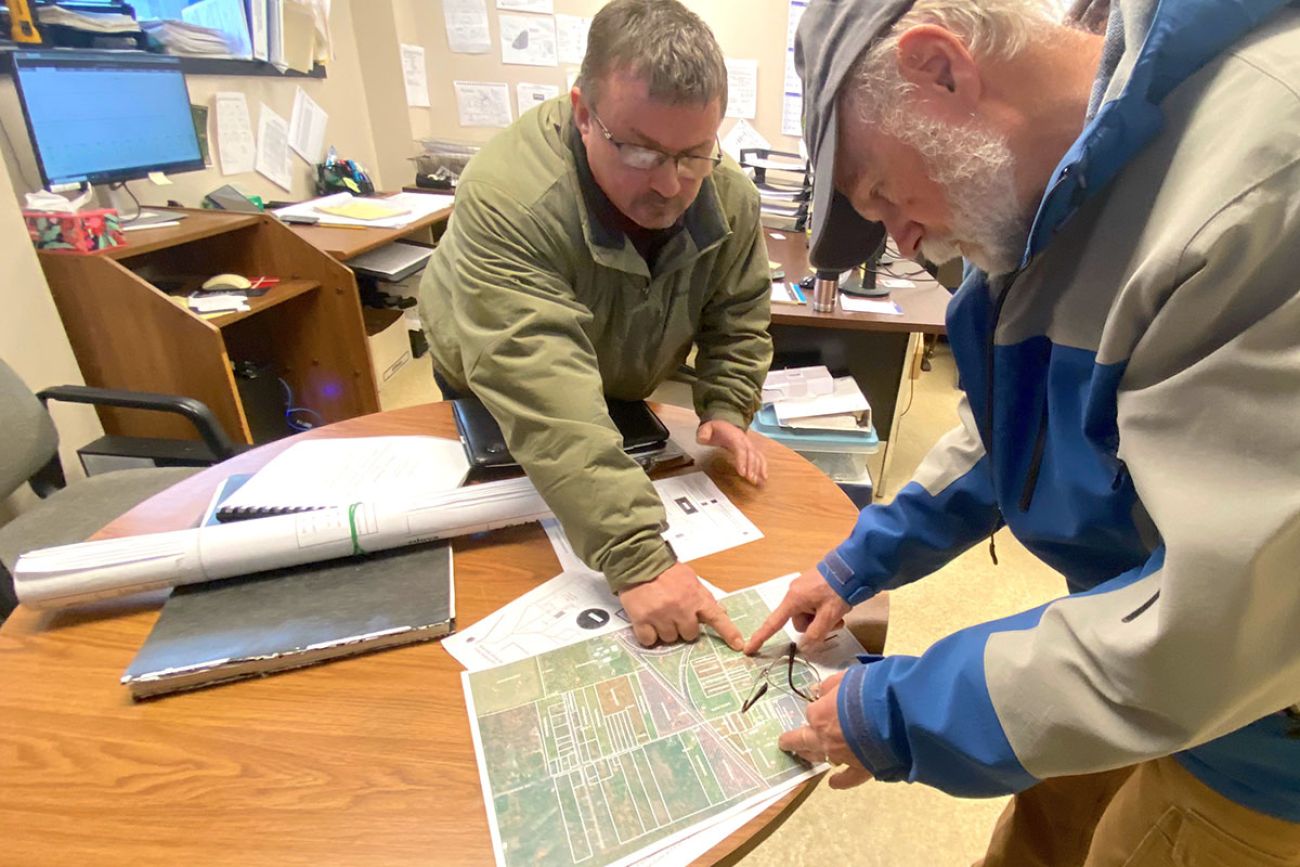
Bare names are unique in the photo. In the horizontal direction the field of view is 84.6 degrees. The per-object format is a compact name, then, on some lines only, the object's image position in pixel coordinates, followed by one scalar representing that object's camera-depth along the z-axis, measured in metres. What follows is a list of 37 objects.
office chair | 1.39
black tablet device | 1.09
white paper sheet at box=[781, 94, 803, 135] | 3.42
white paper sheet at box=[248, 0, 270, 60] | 2.64
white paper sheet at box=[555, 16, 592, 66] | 3.41
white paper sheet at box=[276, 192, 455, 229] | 2.58
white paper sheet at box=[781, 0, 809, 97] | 3.21
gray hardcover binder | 0.75
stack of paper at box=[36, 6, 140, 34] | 1.94
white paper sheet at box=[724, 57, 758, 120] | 3.37
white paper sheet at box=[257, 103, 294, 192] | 2.83
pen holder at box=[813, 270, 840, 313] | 2.00
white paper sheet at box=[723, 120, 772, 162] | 3.50
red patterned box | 1.75
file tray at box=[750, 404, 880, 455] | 1.99
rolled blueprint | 0.82
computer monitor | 1.83
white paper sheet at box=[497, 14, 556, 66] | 3.40
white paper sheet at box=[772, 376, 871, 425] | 2.01
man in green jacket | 0.88
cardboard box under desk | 2.89
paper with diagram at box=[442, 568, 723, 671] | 0.80
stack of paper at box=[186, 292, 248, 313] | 2.02
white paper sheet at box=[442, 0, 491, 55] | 3.40
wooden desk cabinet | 1.81
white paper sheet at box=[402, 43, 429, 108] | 3.46
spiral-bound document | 0.98
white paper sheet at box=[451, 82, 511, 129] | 3.58
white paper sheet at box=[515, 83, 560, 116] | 3.56
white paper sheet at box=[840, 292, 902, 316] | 2.05
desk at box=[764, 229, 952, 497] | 2.16
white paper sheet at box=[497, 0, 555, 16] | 3.36
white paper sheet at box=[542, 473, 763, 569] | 0.97
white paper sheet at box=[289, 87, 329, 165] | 3.02
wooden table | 0.60
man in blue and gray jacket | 0.43
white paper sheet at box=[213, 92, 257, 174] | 2.63
